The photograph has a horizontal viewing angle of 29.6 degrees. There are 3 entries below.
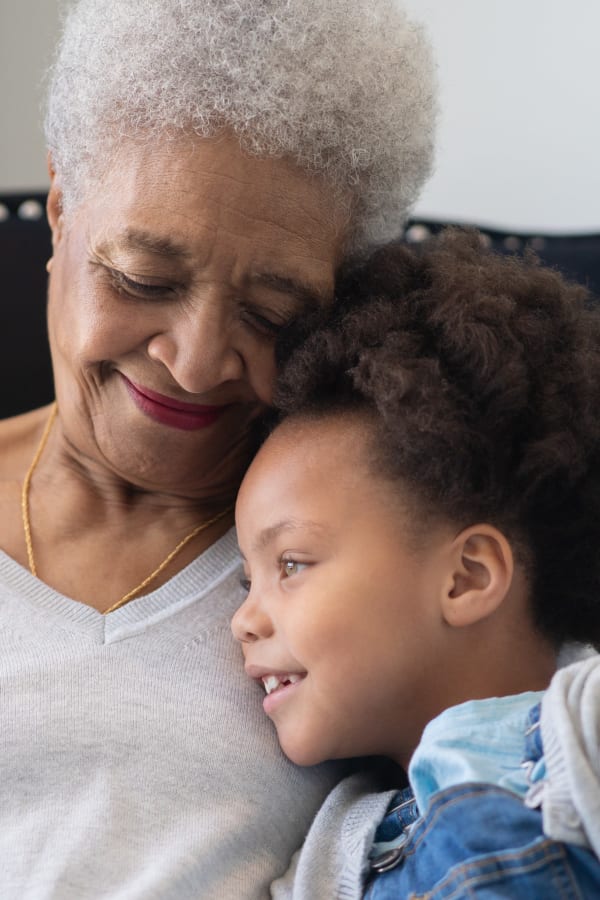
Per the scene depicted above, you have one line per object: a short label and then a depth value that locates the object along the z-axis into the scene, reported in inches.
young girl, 46.6
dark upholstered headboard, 76.2
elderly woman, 48.7
